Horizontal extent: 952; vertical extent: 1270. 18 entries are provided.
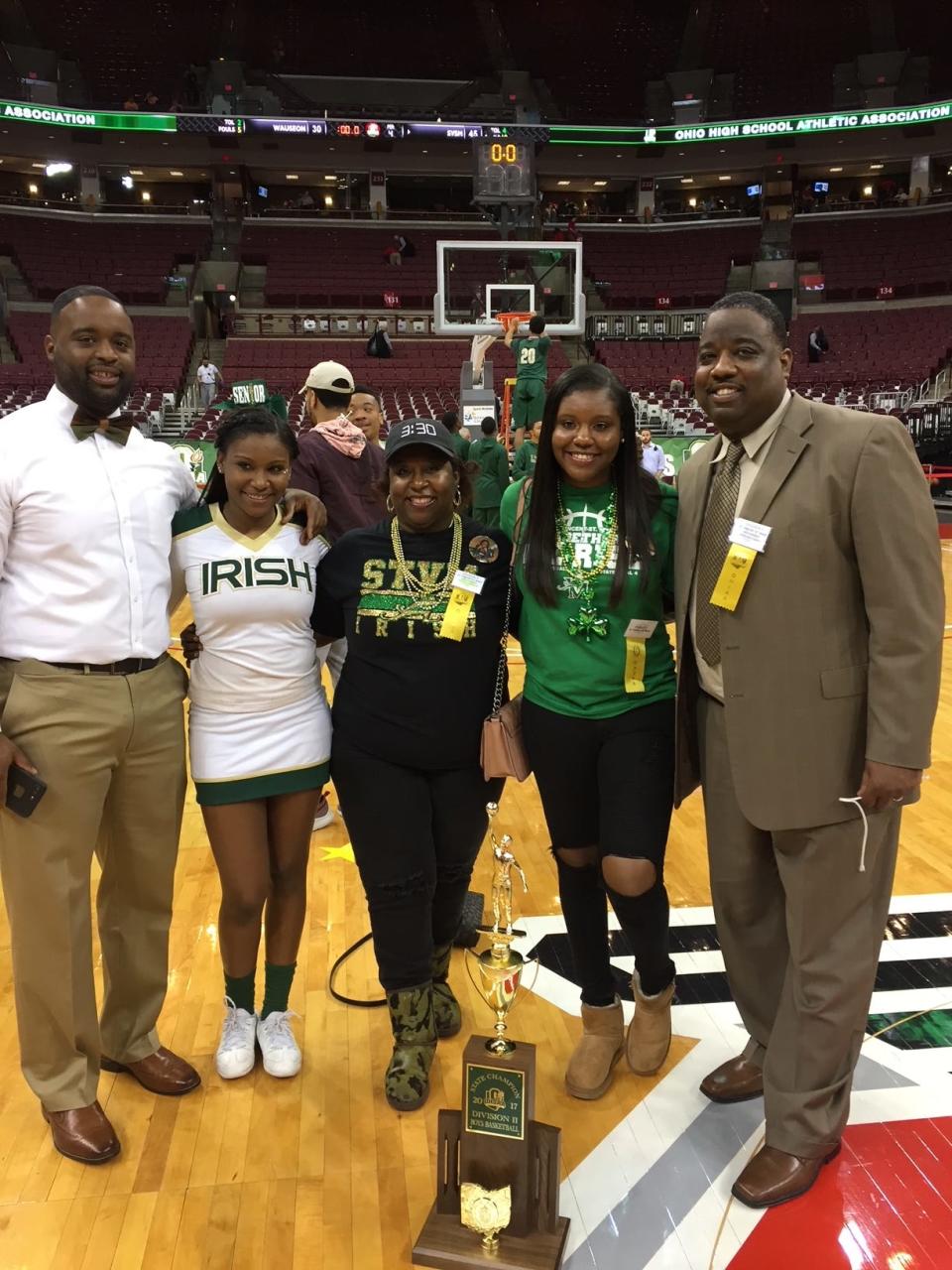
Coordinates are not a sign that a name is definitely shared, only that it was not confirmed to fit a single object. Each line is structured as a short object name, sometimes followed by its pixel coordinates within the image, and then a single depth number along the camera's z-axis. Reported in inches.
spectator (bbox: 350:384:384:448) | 146.3
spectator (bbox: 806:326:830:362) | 703.7
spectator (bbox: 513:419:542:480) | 230.1
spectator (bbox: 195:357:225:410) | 656.4
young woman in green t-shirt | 73.9
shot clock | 671.1
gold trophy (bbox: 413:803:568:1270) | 62.6
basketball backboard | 445.7
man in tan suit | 63.3
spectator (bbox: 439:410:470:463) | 263.7
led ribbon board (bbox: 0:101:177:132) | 796.0
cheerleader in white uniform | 78.2
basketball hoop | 372.0
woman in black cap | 77.0
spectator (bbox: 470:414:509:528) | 259.6
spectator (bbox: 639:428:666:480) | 416.5
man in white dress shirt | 71.3
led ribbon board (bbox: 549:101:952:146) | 841.5
